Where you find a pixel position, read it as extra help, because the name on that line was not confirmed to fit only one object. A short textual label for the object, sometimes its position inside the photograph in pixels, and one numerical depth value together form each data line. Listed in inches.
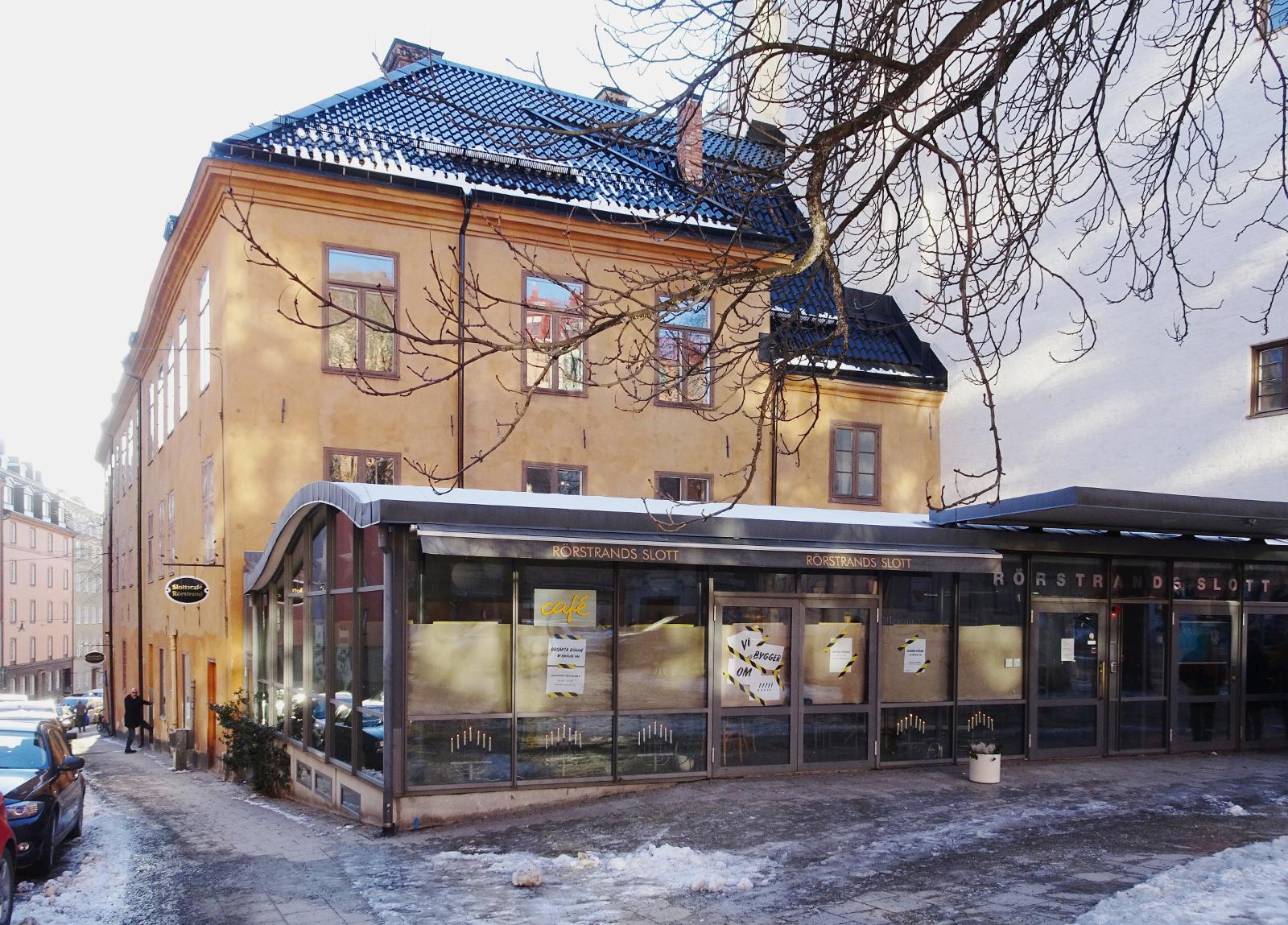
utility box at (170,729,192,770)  771.4
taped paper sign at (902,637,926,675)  527.5
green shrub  575.8
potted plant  478.0
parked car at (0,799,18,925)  315.6
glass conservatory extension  435.5
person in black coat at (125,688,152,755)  995.9
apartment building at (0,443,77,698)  2465.6
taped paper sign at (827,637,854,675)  513.3
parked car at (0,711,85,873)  380.5
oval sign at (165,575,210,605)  662.5
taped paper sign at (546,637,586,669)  457.4
